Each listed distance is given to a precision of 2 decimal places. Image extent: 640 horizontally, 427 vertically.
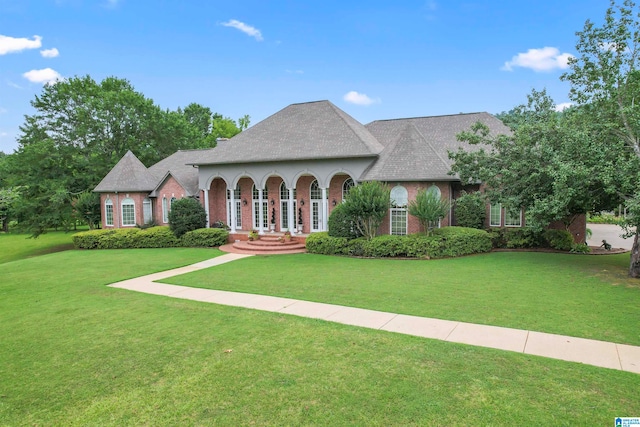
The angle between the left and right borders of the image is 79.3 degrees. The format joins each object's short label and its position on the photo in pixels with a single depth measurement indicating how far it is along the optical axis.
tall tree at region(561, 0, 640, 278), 12.74
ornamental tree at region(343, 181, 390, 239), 18.19
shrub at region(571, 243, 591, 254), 18.19
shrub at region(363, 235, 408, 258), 17.86
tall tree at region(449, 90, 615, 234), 12.75
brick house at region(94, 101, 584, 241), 20.50
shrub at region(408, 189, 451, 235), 17.75
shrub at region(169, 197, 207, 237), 23.77
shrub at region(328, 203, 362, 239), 19.69
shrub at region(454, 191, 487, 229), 19.97
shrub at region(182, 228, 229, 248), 23.22
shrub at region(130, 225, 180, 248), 23.94
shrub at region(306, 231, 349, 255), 19.25
